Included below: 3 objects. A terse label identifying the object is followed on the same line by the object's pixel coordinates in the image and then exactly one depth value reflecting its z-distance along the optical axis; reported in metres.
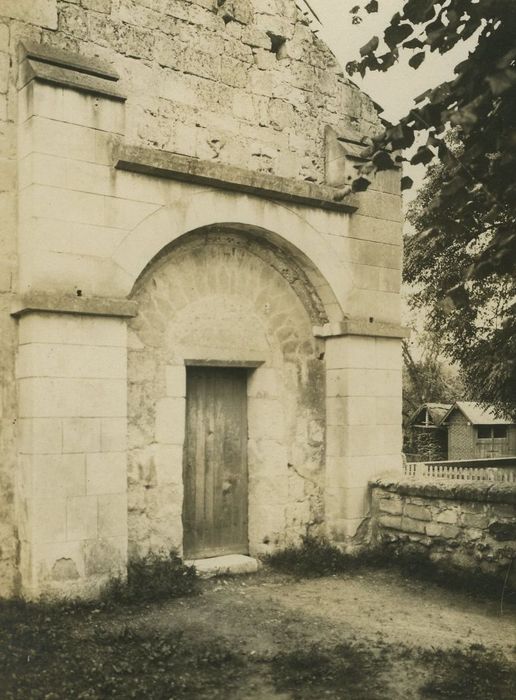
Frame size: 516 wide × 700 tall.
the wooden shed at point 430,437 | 25.27
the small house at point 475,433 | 23.64
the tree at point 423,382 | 29.19
